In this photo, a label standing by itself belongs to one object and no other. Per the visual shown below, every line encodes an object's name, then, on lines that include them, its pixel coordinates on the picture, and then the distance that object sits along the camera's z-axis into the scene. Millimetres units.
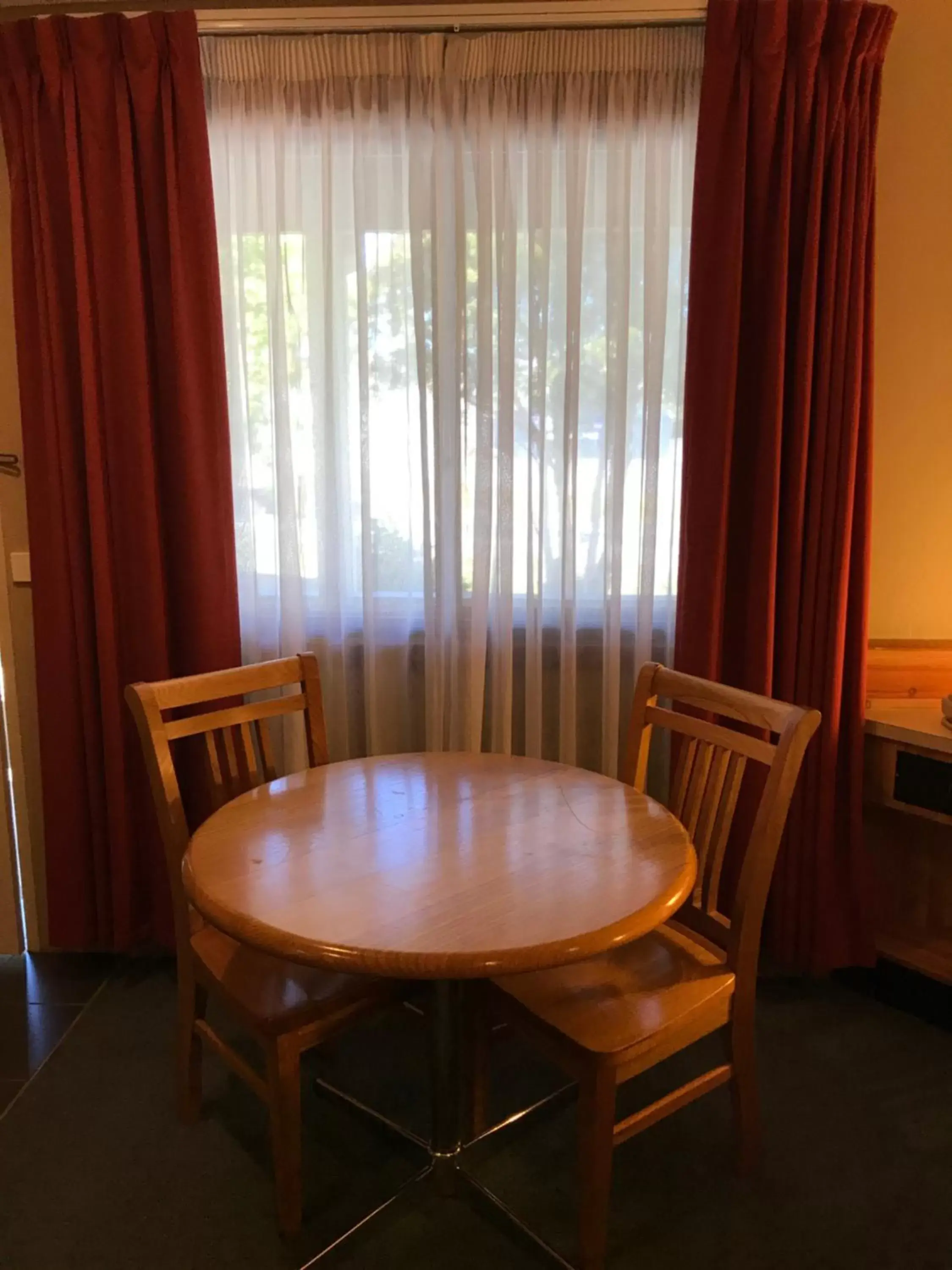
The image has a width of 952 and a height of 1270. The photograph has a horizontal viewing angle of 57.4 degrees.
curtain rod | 2064
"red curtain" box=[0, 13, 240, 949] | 2061
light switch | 2350
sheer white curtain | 2146
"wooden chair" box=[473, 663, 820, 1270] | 1422
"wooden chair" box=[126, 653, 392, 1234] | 1503
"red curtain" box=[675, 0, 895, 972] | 2010
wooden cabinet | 2061
